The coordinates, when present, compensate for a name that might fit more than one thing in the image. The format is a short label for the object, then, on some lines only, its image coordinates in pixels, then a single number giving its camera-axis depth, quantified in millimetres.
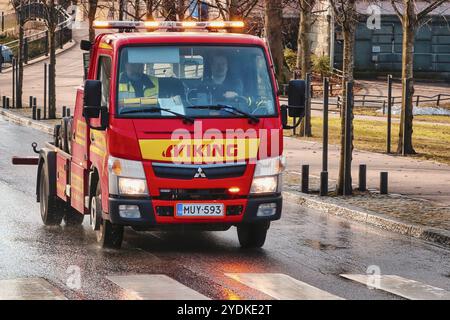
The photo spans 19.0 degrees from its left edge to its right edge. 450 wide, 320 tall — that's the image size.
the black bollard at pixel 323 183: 20078
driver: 14431
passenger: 14336
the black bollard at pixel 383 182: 20156
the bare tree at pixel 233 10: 31750
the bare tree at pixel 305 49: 34375
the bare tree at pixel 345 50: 20500
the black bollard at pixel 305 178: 20467
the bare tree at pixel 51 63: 41688
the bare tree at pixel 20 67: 48531
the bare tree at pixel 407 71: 27875
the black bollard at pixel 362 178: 20477
